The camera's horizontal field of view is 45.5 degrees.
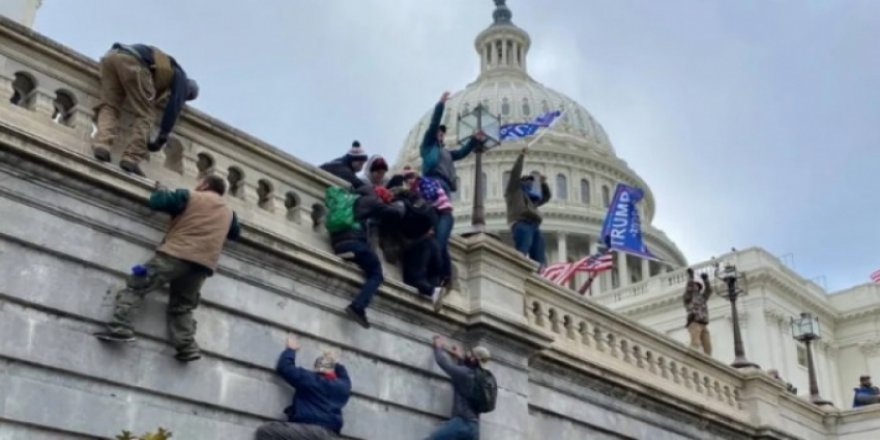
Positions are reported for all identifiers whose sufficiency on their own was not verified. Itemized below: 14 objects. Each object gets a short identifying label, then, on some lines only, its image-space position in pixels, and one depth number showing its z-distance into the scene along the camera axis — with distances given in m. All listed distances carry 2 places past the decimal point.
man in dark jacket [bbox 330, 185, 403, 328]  12.05
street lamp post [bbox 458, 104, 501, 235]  15.50
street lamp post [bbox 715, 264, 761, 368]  20.98
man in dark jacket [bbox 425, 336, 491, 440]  12.50
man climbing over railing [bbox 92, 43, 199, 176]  10.45
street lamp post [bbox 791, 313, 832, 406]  24.88
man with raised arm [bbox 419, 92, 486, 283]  14.41
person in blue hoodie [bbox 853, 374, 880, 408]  24.27
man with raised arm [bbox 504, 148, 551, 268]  16.84
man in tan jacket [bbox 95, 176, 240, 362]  9.88
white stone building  61.22
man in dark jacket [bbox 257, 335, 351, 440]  10.84
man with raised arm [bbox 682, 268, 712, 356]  22.31
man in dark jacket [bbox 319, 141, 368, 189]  13.39
